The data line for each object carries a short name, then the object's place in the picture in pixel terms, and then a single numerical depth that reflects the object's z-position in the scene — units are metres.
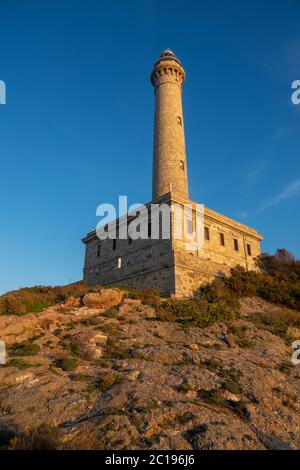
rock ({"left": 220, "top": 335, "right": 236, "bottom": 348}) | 15.29
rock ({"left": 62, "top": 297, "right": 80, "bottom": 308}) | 18.91
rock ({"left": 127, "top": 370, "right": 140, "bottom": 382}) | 11.19
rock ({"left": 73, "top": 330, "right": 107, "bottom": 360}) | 13.31
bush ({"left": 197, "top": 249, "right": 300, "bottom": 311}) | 21.77
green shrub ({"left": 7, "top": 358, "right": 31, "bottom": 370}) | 12.21
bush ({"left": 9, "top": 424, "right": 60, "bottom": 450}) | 6.88
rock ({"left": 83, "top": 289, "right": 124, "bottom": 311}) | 18.75
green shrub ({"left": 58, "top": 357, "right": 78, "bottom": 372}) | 12.12
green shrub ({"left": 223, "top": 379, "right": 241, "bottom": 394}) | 10.82
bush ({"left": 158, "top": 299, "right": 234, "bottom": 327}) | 17.44
